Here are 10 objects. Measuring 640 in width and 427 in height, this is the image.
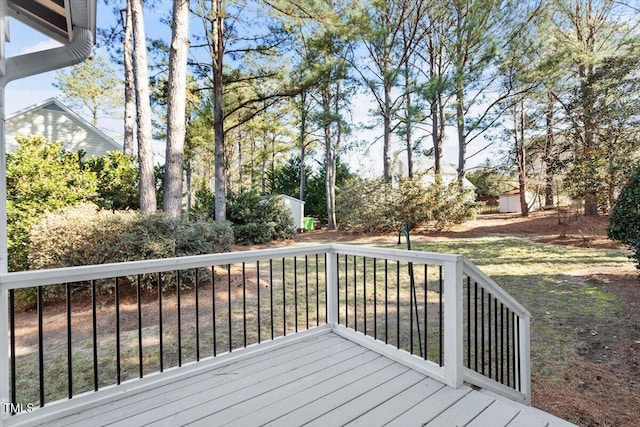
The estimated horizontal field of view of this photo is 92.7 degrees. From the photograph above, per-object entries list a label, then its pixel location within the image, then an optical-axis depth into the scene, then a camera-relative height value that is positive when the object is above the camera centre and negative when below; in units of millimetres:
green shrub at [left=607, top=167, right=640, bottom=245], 4887 -167
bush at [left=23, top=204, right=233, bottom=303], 4543 -384
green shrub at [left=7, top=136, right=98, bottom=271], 5094 +569
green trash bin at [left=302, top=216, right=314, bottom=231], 15586 -629
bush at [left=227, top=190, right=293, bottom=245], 10773 -211
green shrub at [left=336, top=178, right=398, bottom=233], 11688 +102
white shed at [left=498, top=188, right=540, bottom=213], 18312 +350
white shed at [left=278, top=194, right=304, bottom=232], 14758 +49
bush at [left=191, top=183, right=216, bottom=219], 11367 +432
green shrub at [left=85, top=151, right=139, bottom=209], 7691 +922
